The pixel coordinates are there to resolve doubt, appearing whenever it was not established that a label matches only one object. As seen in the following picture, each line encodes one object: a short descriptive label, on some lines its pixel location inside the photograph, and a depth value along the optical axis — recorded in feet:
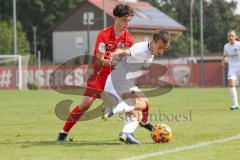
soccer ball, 64.28
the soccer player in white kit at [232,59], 121.39
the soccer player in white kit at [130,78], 61.36
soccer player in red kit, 64.34
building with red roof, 547.90
